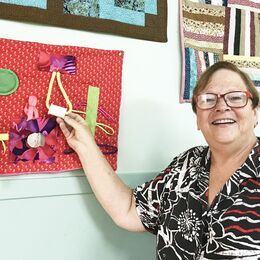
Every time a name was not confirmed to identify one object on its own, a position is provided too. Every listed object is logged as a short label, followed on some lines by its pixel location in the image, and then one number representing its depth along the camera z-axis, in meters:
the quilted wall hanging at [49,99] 1.17
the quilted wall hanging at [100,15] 1.18
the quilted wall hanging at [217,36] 1.52
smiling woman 1.14
